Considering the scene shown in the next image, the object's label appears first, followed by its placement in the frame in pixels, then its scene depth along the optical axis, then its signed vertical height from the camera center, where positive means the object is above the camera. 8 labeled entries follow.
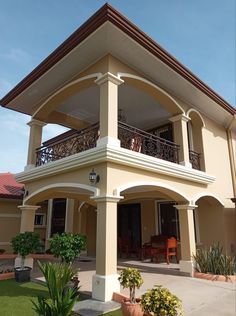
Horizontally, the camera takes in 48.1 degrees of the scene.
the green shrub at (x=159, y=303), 4.00 -1.01
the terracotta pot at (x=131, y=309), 4.89 -1.32
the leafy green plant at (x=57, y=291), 4.43 -0.97
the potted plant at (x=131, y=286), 4.92 -1.03
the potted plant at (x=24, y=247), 8.67 -0.37
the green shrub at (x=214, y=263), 9.06 -0.91
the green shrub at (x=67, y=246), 6.96 -0.27
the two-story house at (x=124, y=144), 7.10 +3.21
